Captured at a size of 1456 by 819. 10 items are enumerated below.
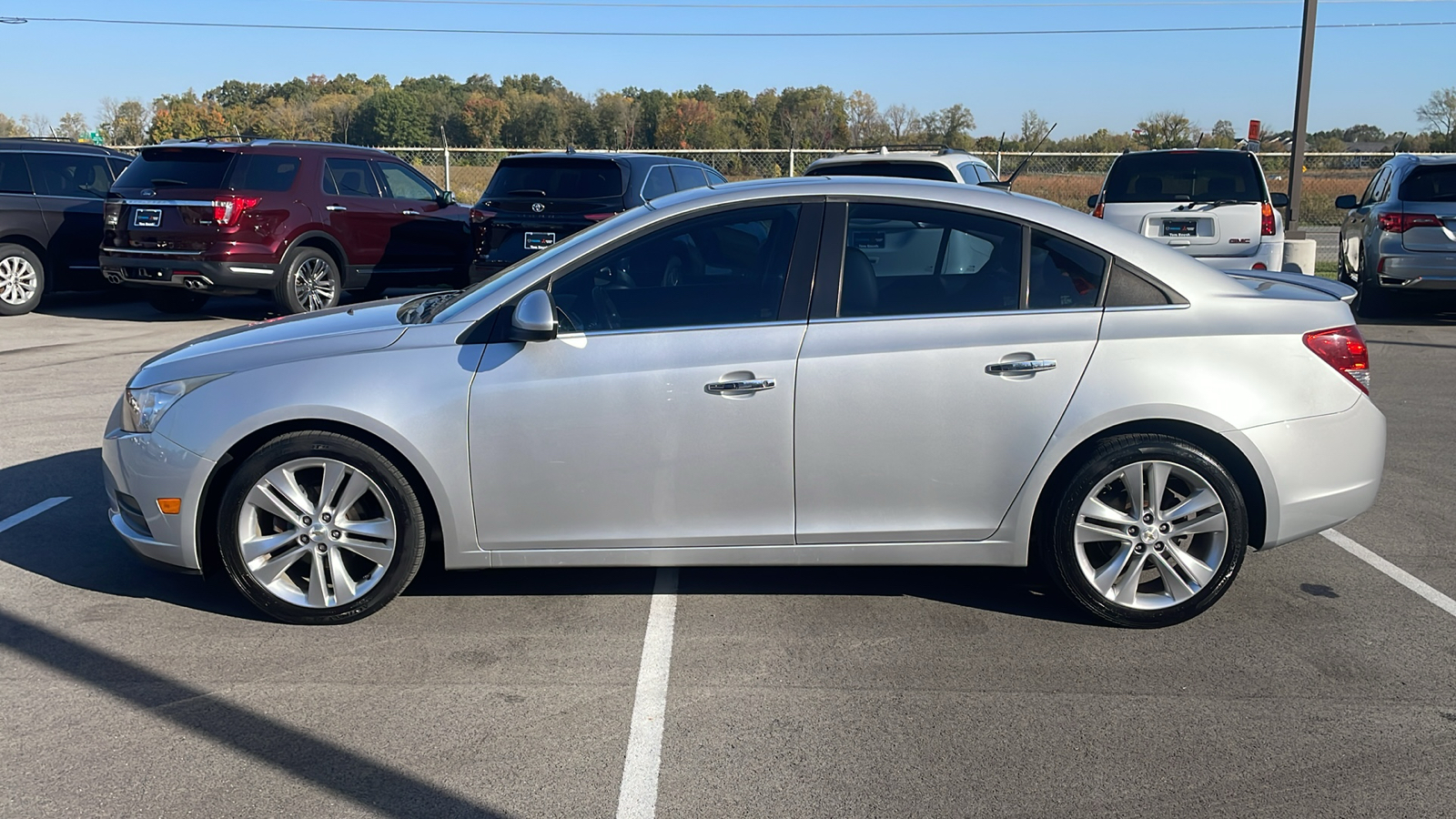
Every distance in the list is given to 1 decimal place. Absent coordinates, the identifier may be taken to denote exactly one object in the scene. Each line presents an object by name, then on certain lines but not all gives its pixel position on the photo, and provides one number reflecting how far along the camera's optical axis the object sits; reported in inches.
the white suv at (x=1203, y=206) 443.2
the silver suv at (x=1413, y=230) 480.7
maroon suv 474.3
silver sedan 169.9
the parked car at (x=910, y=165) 400.5
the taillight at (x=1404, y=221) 480.7
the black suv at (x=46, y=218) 520.7
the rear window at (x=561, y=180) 447.2
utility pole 687.7
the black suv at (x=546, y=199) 438.9
